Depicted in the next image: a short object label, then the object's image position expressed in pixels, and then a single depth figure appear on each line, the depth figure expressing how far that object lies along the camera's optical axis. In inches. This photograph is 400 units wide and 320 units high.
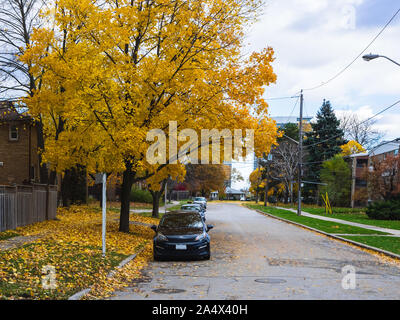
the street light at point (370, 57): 685.9
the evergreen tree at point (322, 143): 2576.3
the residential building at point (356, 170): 2395.4
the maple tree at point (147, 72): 621.0
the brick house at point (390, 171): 1660.9
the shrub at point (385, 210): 1439.5
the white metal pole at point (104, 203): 494.6
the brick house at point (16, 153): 1418.6
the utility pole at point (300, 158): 1514.5
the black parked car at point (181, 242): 521.0
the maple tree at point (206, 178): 2829.7
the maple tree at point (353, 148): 2952.8
